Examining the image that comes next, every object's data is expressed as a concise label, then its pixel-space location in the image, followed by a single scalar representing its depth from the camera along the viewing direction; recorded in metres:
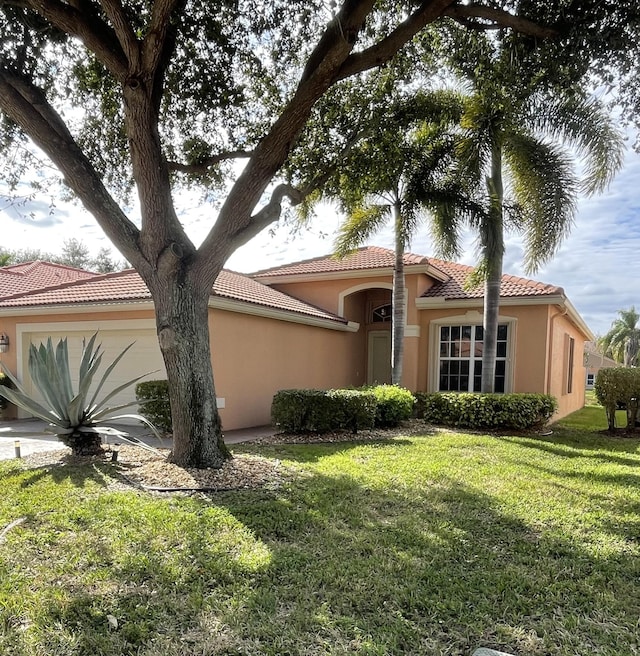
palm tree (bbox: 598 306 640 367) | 43.97
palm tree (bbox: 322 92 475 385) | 10.46
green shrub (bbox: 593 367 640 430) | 12.82
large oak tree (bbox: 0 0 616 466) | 6.46
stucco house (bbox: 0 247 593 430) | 12.02
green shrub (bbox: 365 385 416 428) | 12.08
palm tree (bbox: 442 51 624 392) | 10.93
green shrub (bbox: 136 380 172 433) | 10.20
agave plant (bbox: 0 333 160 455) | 7.31
